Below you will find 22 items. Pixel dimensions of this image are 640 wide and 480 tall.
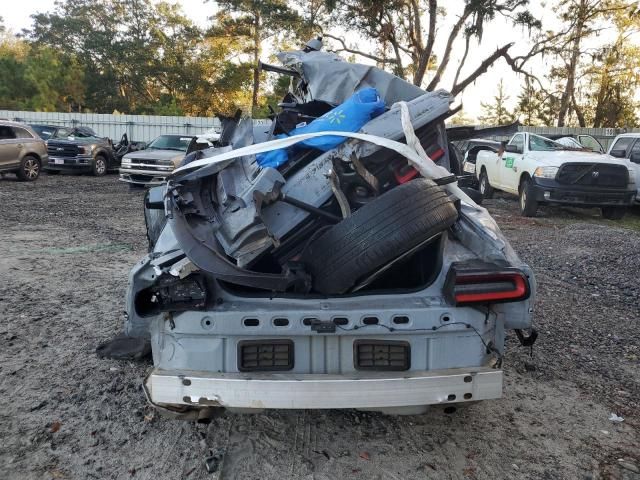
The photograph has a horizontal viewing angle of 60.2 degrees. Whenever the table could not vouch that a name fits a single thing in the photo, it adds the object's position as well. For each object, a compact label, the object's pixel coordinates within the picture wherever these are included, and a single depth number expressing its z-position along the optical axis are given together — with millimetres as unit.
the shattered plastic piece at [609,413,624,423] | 3066
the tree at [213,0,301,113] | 28578
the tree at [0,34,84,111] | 35844
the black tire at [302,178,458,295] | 2336
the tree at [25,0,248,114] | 39125
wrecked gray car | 2301
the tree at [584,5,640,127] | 28109
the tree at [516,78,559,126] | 38281
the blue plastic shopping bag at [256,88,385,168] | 2952
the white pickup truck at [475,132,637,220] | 10852
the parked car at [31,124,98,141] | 19000
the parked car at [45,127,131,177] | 17891
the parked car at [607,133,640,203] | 11609
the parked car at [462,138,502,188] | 14039
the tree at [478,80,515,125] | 44281
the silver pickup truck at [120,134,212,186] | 14102
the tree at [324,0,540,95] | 23828
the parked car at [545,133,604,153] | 13159
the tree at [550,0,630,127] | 25797
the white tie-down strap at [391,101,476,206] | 2801
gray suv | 14866
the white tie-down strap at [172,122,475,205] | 2746
